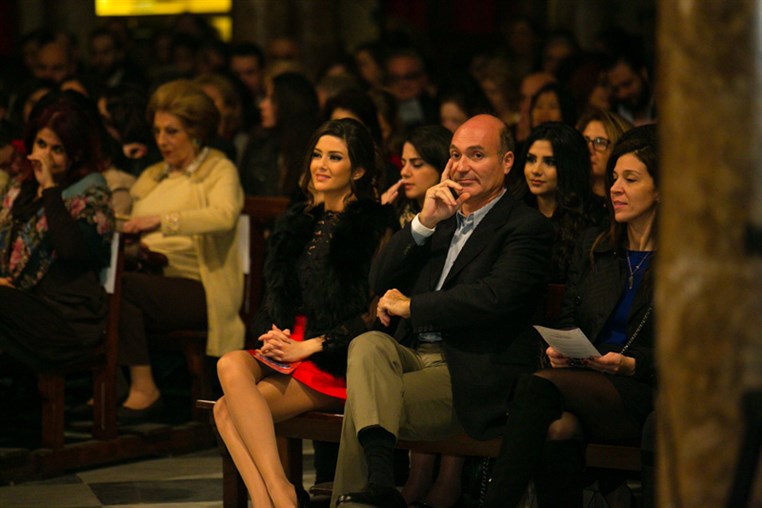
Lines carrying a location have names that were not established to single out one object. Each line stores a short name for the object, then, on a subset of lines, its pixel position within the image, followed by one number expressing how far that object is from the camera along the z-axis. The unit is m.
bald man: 9.52
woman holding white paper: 9.01
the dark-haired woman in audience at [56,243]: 11.97
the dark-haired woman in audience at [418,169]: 11.46
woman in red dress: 9.98
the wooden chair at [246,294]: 13.24
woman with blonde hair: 13.18
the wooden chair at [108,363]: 12.53
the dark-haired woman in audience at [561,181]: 11.00
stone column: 5.23
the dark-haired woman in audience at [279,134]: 15.66
